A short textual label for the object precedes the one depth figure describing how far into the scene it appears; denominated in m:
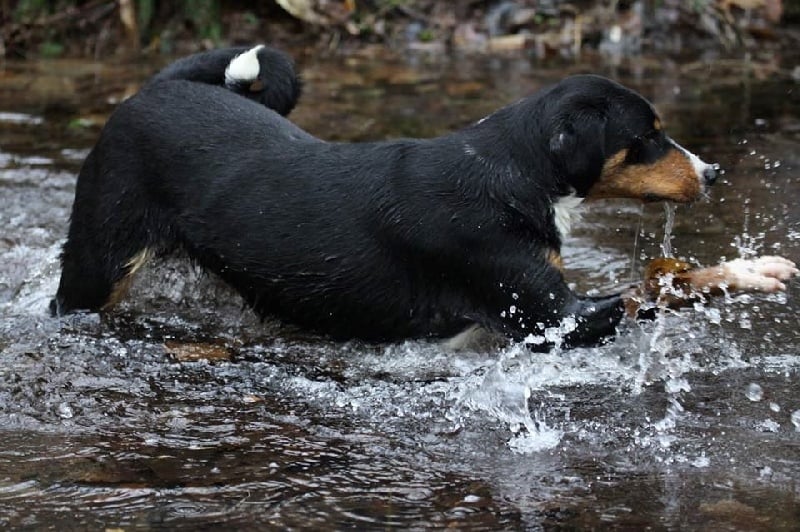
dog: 9.36
